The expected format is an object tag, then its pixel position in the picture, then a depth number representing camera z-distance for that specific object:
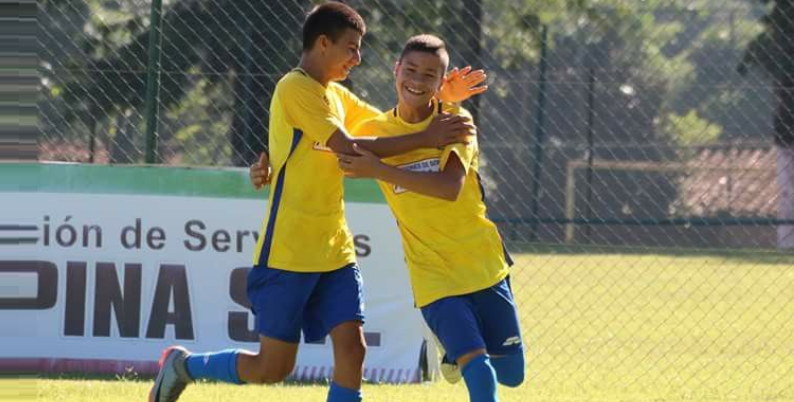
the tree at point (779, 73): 35.78
